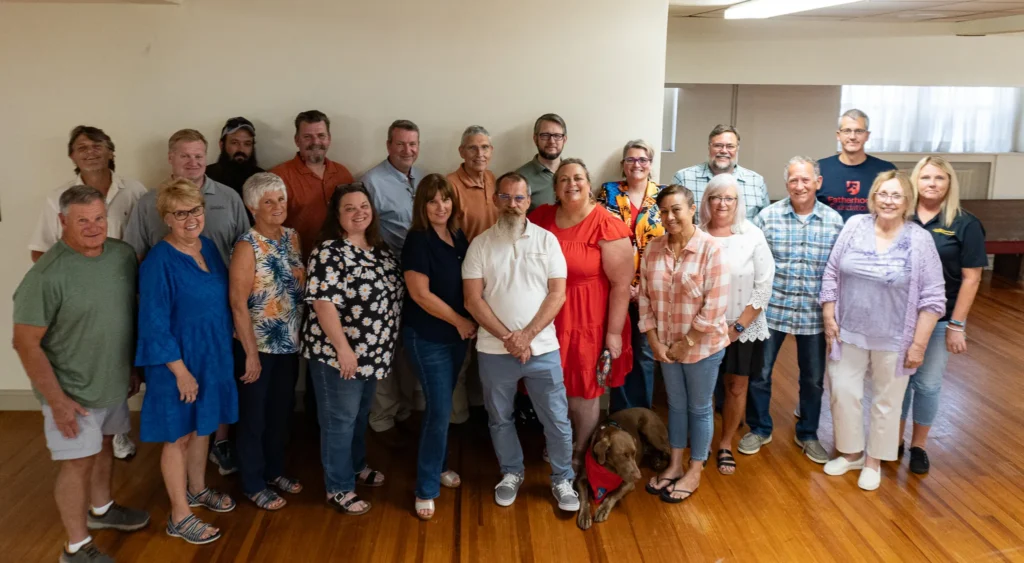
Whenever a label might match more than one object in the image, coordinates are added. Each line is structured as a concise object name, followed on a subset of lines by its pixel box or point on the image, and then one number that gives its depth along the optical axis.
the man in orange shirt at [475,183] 3.95
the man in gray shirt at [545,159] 4.07
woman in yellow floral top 4.02
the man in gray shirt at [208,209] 3.63
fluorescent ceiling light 4.74
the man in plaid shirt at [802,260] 3.83
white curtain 9.28
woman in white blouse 3.56
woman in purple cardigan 3.54
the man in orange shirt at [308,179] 4.02
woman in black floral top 3.19
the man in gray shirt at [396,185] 4.00
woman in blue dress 2.97
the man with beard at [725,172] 4.18
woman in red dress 3.49
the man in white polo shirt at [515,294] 3.29
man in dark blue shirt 4.22
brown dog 3.45
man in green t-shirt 2.80
